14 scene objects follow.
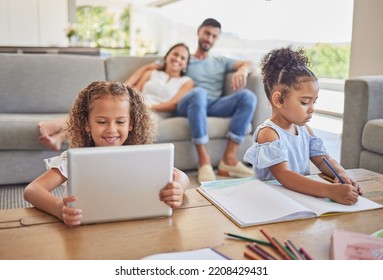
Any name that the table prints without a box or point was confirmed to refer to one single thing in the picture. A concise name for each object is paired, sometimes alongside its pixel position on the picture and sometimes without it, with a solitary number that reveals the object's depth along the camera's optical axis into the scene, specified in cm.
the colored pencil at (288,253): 66
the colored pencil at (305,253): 67
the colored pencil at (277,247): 67
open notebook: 82
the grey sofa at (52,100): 219
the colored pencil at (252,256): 66
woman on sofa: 254
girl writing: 103
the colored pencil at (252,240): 71
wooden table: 69
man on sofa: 237
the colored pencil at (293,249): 67
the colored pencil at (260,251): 66
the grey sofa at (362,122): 199
